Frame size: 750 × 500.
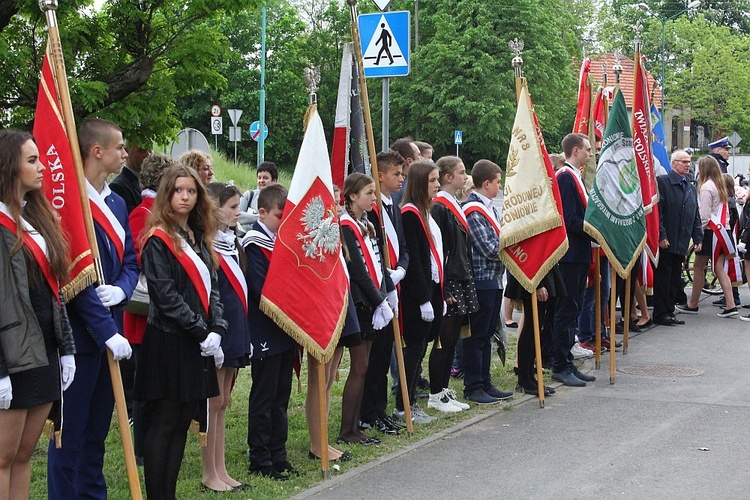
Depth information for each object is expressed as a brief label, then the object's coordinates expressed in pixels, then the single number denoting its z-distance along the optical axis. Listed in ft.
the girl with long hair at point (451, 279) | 25.80
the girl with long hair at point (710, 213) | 45.19
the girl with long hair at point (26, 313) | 13.47
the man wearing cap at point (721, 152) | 52.70
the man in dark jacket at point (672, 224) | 41.65
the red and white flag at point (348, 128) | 23.73
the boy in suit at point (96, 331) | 15.65
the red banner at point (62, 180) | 15.34
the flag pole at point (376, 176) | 23.22
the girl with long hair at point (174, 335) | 17.30
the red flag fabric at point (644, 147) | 34.04
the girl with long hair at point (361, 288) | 22.38
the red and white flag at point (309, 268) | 20.30
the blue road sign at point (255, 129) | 118.62
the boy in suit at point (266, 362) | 20.39
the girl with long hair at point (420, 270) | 24.59
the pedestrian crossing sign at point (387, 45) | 31.32
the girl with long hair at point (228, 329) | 19.11
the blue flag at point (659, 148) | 44.78
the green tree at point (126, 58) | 28.25
